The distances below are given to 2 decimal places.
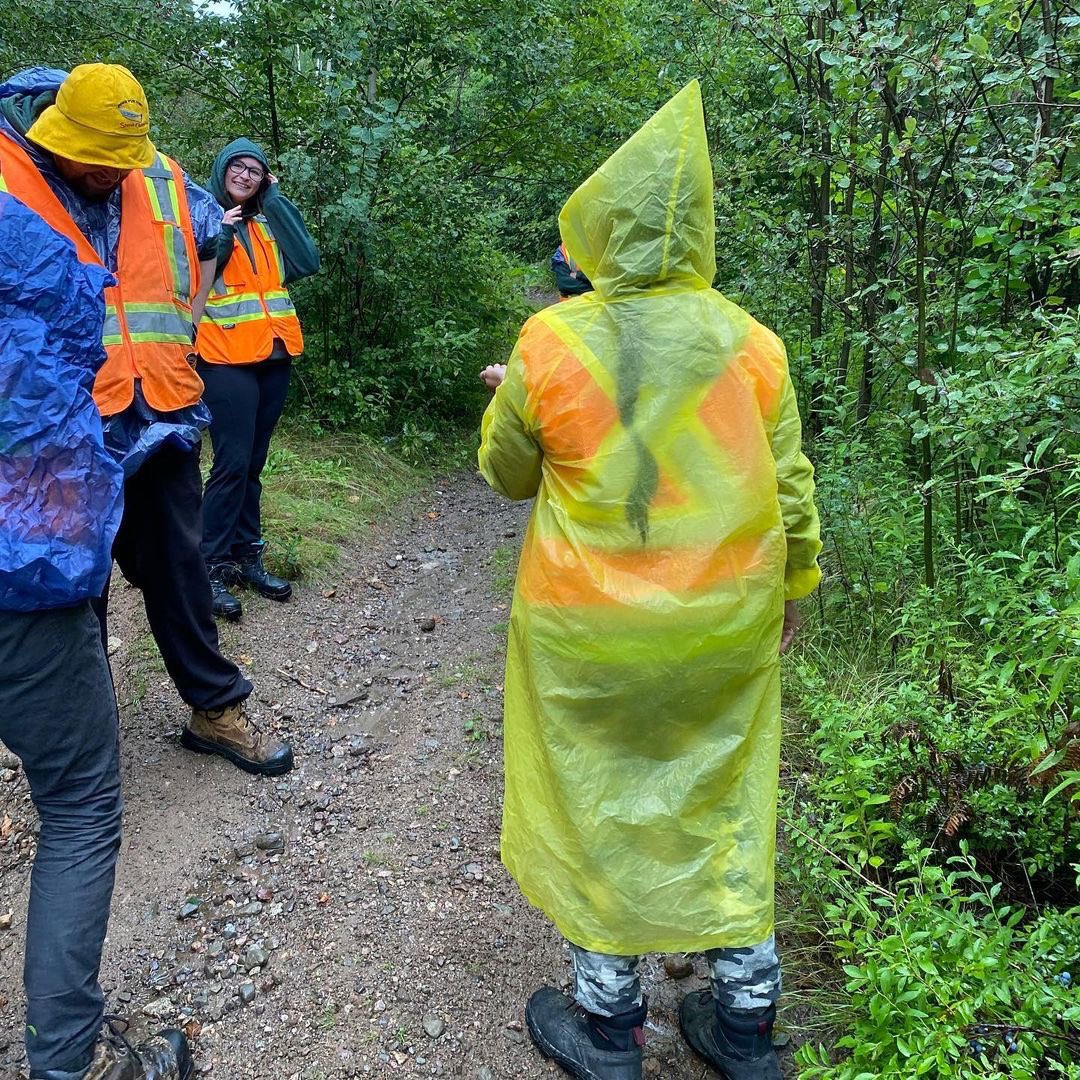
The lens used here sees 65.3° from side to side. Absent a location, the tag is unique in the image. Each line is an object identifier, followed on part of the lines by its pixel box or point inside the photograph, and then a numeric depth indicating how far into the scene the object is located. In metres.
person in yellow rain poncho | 1.70
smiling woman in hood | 3.91
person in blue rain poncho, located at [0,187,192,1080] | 1.64
